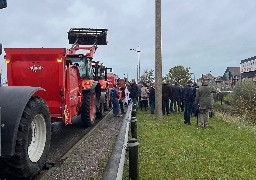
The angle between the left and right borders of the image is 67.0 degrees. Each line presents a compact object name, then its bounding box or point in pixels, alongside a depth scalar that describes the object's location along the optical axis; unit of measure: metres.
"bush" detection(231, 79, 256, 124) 11.08
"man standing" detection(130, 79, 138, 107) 11.15
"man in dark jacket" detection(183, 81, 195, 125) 7.78
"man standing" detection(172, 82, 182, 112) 10.74
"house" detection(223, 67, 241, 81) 53.26
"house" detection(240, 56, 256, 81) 39.75
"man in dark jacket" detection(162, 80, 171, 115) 10.09
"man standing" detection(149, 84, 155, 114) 10.48
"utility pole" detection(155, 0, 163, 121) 8.37
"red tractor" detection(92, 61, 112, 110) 8.99
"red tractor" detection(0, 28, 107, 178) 2.78
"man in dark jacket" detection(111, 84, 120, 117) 9.39
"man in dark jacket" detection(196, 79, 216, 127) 7.26
